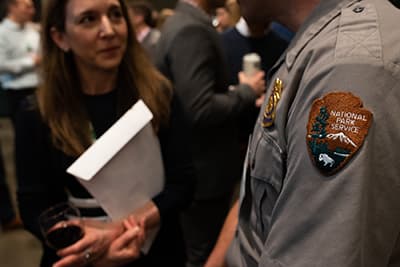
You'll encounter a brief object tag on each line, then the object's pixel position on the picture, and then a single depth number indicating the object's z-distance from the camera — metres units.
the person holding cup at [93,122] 1.20
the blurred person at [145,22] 3.70
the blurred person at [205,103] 1.79
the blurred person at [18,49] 3.86
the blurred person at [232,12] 2.72
